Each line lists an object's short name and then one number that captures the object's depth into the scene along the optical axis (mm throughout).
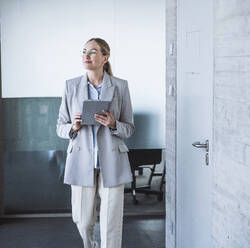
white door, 4227
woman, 4594
